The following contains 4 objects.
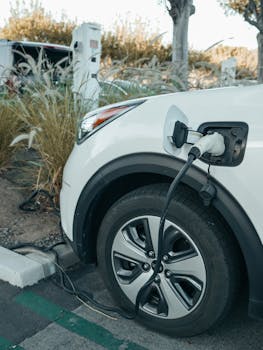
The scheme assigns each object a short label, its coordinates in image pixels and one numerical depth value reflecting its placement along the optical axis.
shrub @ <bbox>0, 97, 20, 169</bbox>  4.41
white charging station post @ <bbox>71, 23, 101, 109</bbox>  4.07
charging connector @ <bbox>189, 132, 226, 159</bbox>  1.88
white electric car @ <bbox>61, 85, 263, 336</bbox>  1.90
